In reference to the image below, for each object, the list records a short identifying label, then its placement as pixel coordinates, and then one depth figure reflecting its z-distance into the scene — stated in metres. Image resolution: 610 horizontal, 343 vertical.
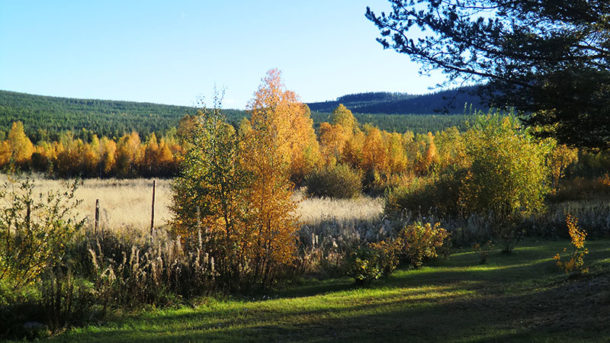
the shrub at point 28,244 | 7.01
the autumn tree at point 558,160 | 30.14
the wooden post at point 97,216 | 12.00
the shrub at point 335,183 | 28.50
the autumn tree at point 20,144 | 63.15
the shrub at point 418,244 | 11.75
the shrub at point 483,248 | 12.73
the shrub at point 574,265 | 9.28
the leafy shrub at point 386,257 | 10.57
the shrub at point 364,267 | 9.78
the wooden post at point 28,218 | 7.12
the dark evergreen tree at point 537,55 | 7.62
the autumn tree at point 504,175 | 16.84
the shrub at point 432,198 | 18.62
